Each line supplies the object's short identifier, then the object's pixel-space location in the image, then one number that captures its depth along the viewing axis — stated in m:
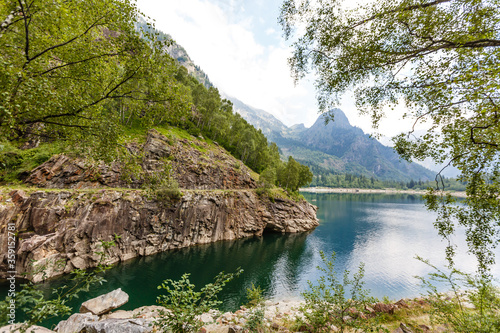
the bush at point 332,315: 7.19
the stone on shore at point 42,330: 8.31
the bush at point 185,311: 5.52
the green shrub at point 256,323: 7.56
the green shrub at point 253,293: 12.31
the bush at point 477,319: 5.57
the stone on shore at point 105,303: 13.68
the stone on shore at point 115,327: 8.77
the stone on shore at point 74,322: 10.61
